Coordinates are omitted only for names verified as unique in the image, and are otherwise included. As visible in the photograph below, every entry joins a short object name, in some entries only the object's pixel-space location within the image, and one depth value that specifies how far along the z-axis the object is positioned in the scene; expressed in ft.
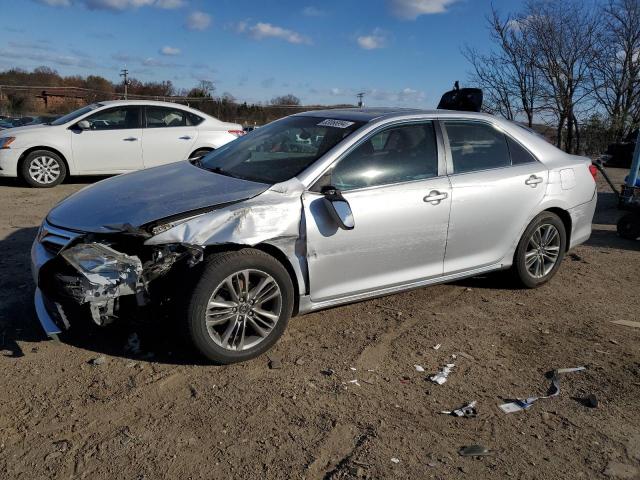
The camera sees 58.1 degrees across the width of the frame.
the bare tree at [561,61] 48.91
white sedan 32.45
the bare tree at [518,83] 50.44
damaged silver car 11.61
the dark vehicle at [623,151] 40.75
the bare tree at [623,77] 50.31
